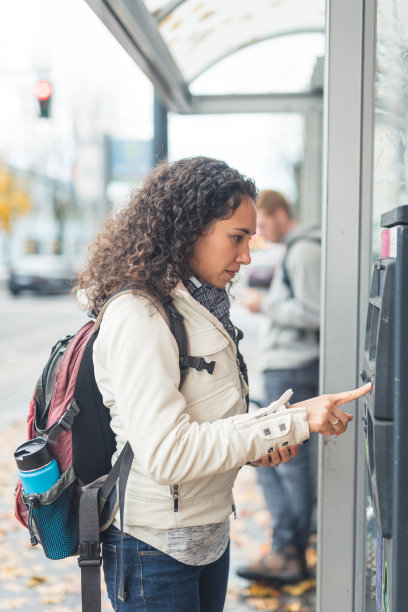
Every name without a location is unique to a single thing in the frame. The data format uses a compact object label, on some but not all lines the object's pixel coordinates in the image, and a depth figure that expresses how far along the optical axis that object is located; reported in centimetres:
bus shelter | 181
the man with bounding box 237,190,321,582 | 333
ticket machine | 130
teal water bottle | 158
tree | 2764
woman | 140
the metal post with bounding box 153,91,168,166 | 379
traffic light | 757
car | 2248
